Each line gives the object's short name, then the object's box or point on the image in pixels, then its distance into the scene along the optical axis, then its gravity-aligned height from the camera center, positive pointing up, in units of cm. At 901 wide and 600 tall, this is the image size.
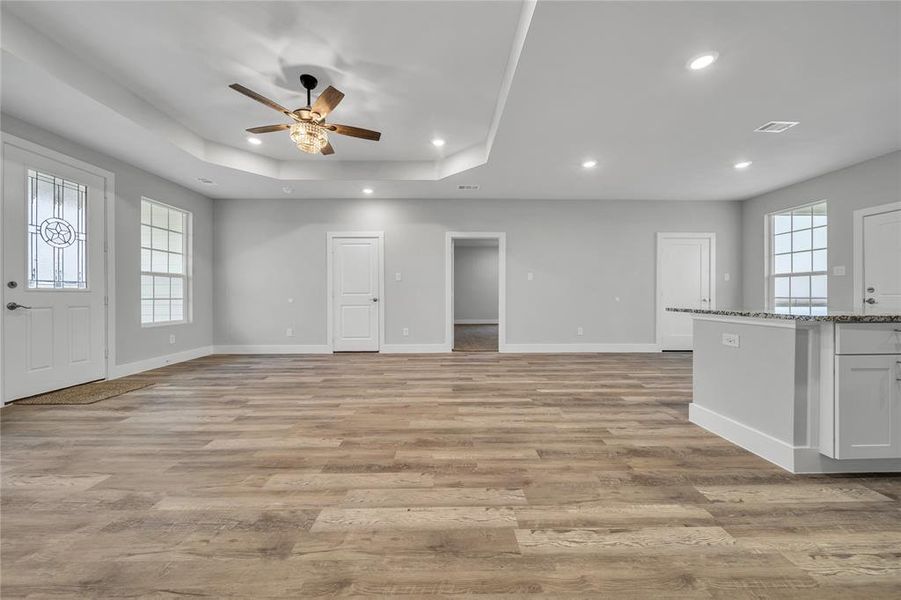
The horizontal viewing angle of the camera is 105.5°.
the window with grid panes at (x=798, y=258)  477 +60
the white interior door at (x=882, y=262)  386 +42
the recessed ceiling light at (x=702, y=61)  229 +162
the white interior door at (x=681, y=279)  594 +33
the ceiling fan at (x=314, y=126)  269 +149
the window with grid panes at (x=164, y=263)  465 +48
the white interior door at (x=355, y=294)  584 +5
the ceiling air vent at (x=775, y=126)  323 +165
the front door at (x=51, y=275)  309 +21
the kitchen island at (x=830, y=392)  186 -52
